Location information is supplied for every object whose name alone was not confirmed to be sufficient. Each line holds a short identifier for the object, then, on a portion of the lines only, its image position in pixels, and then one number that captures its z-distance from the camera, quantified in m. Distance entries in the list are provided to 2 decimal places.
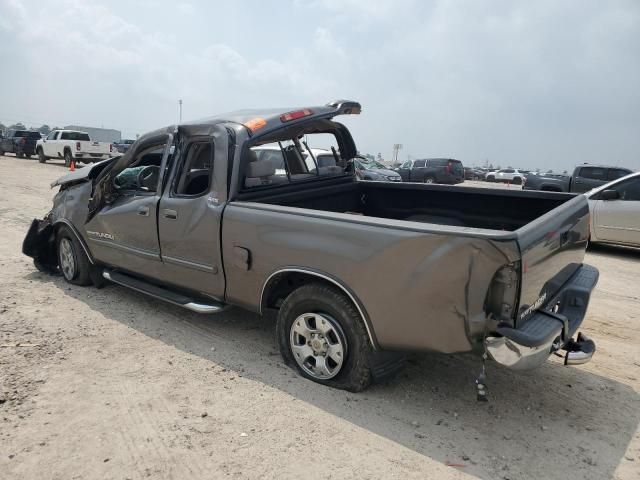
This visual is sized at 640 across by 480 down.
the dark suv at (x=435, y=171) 25.31
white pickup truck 24.00
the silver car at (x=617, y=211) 8.37
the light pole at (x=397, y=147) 42.34
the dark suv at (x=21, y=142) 28.80
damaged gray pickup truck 2.71
